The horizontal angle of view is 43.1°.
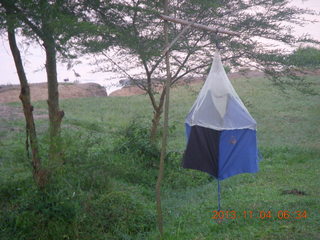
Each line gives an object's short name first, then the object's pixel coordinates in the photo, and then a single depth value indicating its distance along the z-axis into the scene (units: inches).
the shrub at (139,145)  331.9
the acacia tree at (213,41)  345.7
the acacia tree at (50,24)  210.5
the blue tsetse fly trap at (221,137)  195.0
